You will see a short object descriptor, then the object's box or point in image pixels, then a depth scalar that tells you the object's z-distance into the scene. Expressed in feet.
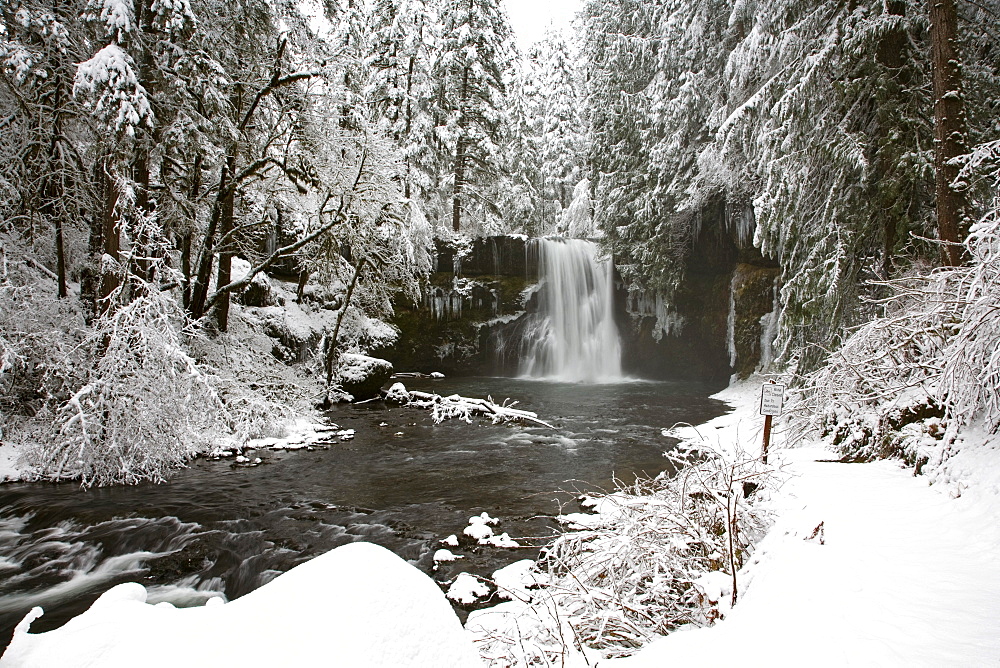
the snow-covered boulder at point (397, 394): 46.26
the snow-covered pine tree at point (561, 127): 99.81
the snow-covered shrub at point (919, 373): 12.78
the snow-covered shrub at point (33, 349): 24.72
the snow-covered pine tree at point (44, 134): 25.61
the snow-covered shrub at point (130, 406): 23.24
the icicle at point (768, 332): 49.03
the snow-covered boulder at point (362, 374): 48.16
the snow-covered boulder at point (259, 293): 50.96
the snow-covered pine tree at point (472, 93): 70.69
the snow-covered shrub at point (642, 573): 10.16
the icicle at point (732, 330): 54.65
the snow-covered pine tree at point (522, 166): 93.30
